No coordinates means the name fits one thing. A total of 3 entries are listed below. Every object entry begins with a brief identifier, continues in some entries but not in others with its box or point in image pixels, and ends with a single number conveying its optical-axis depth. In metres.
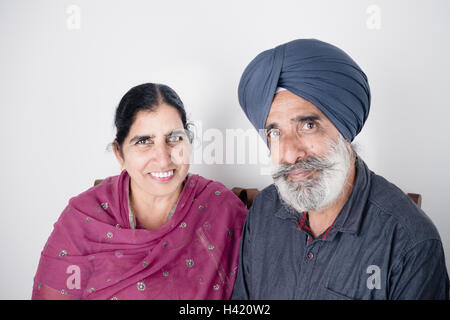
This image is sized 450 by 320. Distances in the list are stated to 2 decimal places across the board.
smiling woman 1.67
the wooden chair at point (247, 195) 2.11
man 1.28
